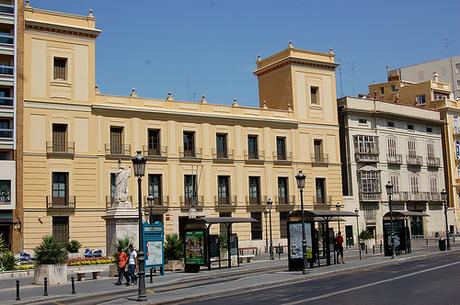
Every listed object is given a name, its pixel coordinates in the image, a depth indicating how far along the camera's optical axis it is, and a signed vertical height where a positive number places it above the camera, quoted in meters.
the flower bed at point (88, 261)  36.62 -1.52
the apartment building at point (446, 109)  80.88 +14.68
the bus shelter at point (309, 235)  31.08 -0.42
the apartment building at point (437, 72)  98.69 +24.18
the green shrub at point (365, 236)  56.75 -0.99
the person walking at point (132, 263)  28.80 -1.35
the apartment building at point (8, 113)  47.44 +9.58
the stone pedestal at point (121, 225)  35.03 +0.53
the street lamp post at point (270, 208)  54.81 +1.76
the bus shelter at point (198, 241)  34.03 -0.56
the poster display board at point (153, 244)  31.41 -0.59
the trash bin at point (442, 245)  46.41 -1.68
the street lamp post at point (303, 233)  29.23 -0.30
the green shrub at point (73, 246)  47.25 -0.78
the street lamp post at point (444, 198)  47.83 +2.02
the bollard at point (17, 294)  23.44 -2.09
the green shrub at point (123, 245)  31.64 -0.55
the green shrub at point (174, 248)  36.72 -0.92
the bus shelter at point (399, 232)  41.12 -0.58
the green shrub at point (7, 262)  35.25 -1.33
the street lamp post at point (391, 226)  39.39 -0.14
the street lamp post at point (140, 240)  21.25 -0.25
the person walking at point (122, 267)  28.72 -1.50
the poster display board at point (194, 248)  34.03 -0.91
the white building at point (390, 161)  68.00 +7.10
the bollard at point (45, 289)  24.73 -2.07
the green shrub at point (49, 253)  30.88 -0.79
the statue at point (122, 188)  36.12 +2.68
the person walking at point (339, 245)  35.44 -1.08
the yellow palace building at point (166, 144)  49.81 +7.84
